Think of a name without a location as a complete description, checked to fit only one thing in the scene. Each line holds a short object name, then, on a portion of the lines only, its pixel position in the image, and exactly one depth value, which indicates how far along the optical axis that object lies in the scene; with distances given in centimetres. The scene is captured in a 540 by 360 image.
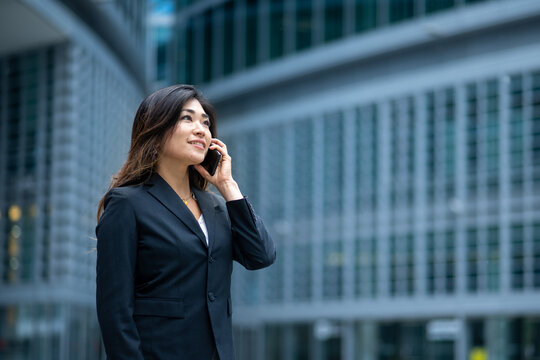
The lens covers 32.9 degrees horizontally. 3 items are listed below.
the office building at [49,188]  2544
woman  282
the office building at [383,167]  3409
